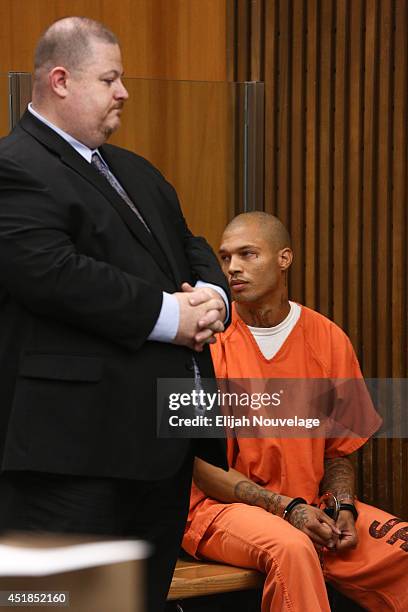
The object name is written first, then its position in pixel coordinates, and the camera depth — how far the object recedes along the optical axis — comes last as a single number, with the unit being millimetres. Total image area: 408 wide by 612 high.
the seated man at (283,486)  5242
